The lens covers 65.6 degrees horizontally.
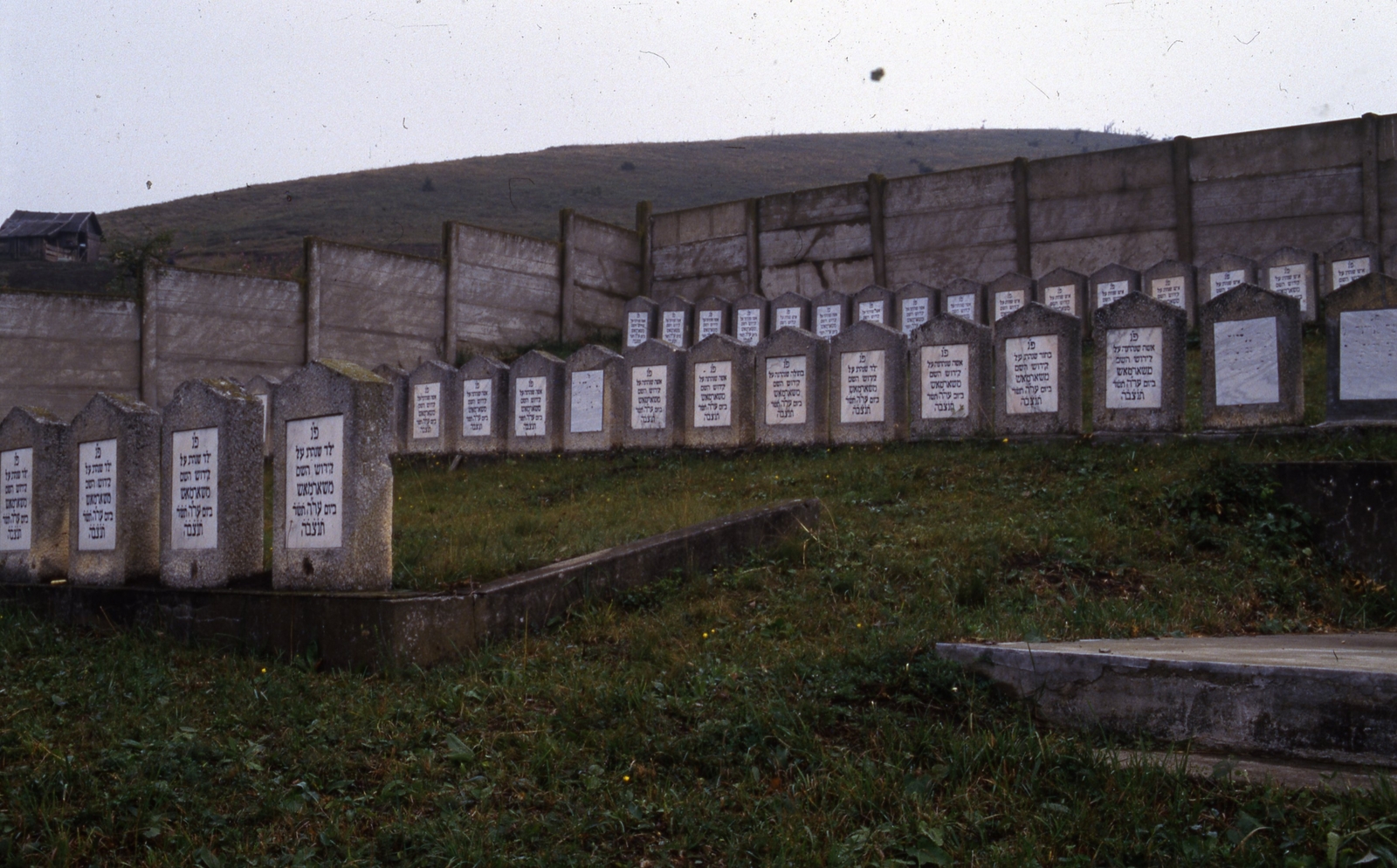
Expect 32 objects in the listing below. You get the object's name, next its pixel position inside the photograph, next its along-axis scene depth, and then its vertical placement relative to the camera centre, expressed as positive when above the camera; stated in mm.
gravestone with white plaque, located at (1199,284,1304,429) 8398 +702
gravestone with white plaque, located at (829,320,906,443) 9977 +624
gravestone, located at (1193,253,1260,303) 15727 +2579
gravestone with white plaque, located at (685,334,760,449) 10680 +571
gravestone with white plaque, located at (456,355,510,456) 12133 +545
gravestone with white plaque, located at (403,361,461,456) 12445 +531
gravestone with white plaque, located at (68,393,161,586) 6680 -259
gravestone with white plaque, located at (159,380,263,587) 6094 -205
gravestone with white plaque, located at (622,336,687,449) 11078 +582
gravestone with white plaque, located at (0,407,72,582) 7312 -269
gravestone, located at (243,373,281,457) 13273 +853
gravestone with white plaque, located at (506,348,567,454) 11750 +550
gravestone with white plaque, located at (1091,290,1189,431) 8828 +701
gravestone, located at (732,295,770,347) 18844 +2354
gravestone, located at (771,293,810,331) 18411 +2413
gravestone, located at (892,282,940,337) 17625 +2407
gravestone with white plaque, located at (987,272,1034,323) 17109 +2518
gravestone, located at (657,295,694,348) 19562 +2415
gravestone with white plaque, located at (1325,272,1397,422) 7707 +701
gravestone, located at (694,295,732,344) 19266 +2422
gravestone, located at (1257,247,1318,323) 15578 +2533
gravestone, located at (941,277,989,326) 17312 +2444
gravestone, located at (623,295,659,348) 20016 +2476
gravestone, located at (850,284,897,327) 17922 +2457
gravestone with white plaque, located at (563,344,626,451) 11281 +562
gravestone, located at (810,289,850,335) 18266 +2380
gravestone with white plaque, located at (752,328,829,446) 10336 +600
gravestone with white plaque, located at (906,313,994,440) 9672 +649
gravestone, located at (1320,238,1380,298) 15195 +2642
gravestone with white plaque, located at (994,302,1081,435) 9273 +667
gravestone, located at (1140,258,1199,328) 15820 +2463
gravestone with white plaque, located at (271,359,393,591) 5508 -157
